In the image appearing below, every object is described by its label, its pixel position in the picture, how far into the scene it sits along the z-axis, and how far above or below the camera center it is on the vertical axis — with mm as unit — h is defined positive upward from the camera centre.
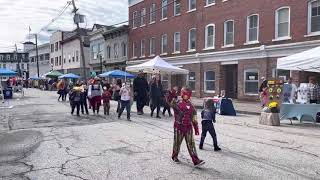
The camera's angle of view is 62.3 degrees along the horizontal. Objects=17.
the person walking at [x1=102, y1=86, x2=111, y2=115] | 11535 -843
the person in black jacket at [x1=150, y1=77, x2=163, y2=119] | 11012 -473
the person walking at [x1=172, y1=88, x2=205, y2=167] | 5048 -754
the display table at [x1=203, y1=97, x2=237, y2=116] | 11909 -1137
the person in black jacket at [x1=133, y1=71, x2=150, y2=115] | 11470 -401
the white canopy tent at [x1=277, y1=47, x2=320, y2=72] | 9409 +750
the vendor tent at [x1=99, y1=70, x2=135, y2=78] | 20894 +613
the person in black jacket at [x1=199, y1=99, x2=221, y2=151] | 5925 -865
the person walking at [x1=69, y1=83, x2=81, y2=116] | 11197 -649
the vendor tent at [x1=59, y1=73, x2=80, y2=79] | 28349 +614
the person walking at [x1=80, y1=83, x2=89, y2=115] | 11371 -712
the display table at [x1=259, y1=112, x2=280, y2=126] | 9278 -1306
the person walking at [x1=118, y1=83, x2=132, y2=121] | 10203 -586
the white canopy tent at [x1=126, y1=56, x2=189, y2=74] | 14655 +801
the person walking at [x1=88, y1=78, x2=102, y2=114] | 11636 -540
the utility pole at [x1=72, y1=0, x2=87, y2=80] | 23046 +6392
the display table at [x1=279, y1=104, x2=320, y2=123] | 9409 -1065
